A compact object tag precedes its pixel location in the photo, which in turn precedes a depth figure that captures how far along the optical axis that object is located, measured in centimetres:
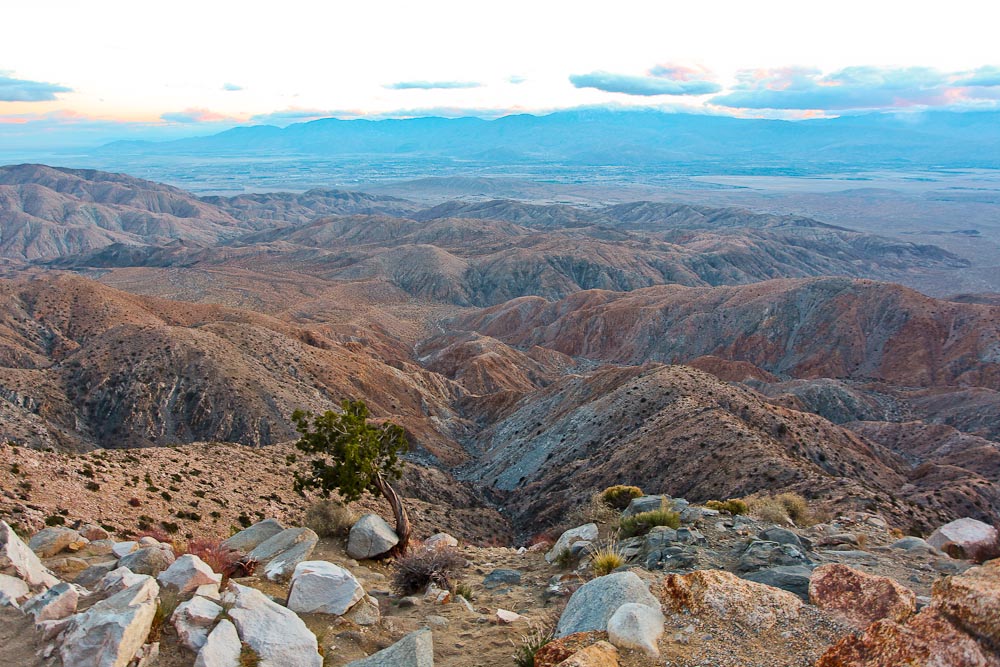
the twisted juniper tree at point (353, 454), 1652
